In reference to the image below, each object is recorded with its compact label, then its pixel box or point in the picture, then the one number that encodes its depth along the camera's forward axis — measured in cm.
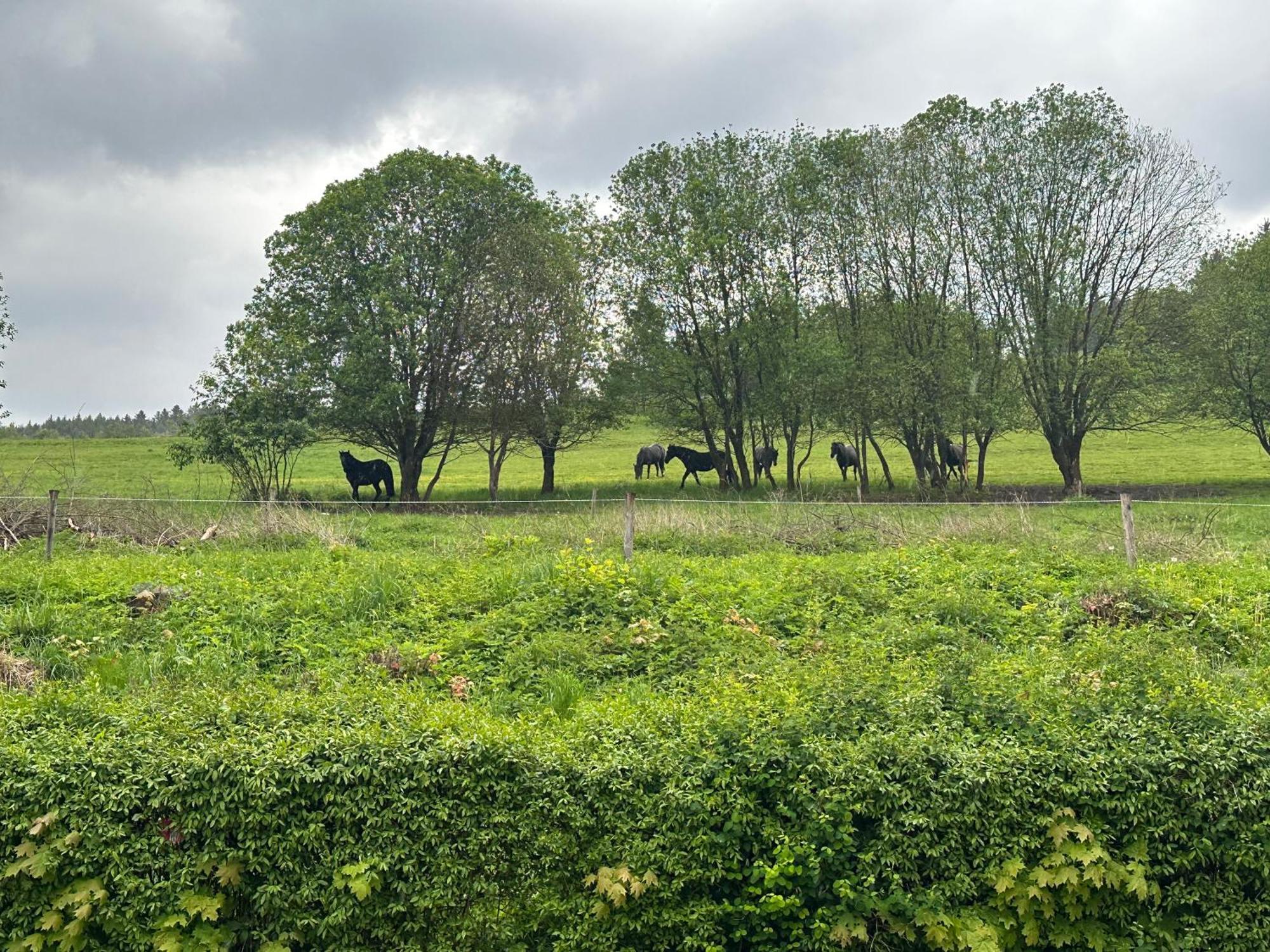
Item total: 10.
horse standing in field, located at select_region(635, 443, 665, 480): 3969
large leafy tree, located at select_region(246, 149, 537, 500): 2886
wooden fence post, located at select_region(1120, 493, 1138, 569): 1311
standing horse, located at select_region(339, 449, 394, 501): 3256
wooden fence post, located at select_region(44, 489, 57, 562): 1402
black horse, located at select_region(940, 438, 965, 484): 3388
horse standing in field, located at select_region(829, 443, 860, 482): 3819
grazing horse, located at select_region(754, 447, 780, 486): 3534
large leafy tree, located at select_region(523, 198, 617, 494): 3269
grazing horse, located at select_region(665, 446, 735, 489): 3753
